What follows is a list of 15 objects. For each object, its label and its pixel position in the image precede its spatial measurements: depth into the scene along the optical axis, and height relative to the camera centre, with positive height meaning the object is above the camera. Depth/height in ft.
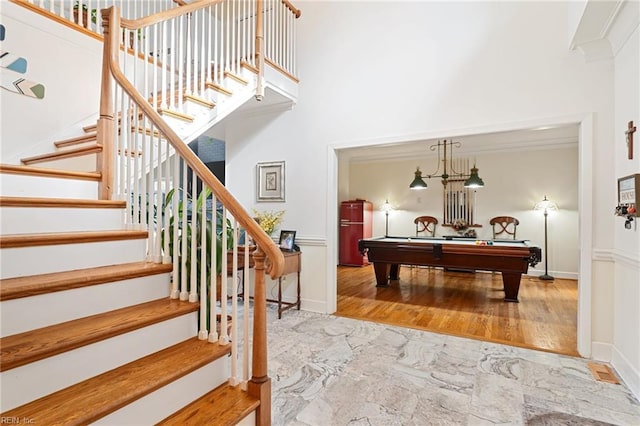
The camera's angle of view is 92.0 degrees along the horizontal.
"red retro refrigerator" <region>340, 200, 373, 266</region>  23.67 -1.32
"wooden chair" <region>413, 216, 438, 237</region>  23.09 -0.90
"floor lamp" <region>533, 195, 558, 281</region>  19.39 +0.16
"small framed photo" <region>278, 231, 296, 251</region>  12.89 -1.21
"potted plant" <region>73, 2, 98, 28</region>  10.77 +7.12
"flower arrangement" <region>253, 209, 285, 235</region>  13.32 -0.31
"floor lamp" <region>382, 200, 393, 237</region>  24.85 +0.09
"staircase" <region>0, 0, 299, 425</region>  3.96 -1.50
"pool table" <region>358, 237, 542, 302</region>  13.33 -2.04
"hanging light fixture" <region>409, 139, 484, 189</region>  17.10 +2.70
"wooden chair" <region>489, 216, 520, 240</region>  20.71 -0.86
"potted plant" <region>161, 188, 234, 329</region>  5.65 -0.47
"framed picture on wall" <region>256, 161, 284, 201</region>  13.79 +1.39
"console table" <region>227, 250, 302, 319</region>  11.85 -2.21
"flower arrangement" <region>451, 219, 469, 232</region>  22.04 -0.91
